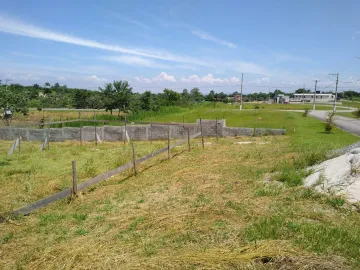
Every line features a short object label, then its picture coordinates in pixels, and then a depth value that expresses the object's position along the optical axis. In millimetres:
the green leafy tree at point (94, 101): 51450
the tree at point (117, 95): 35719
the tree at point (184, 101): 61744
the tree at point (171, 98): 59312
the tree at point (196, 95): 90094
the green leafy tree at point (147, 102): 47219
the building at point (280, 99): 105562
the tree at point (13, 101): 27469
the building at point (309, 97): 116025
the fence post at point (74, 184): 7596
